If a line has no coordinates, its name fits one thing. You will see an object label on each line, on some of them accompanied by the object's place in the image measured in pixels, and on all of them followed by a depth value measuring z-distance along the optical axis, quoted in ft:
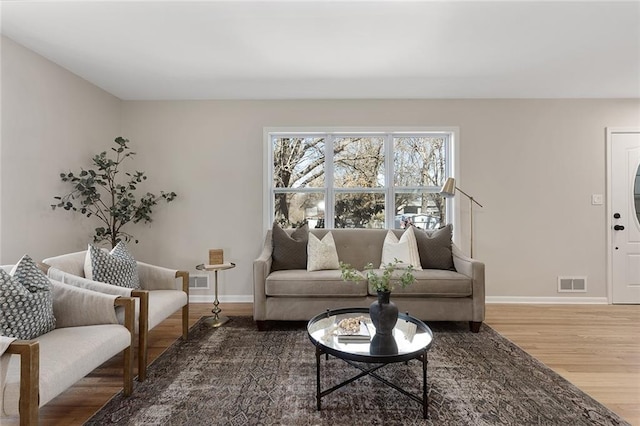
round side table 10.05
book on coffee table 6.18
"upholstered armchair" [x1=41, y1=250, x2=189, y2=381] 6.72
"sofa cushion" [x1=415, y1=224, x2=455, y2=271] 10.65
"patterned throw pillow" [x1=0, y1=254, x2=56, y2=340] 5.00
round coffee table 5.51
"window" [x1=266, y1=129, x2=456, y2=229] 12.91
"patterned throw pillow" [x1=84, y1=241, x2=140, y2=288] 7.43
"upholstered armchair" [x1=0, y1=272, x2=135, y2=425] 4.16
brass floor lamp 11.25
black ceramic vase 6.28
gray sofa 9.42
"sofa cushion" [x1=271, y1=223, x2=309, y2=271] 10.68
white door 12.19
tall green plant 10.08
